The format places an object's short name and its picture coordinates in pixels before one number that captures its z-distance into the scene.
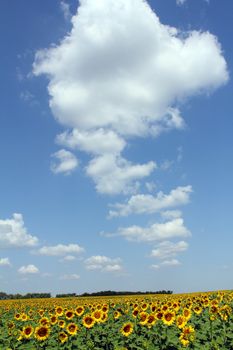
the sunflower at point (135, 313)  13.12
